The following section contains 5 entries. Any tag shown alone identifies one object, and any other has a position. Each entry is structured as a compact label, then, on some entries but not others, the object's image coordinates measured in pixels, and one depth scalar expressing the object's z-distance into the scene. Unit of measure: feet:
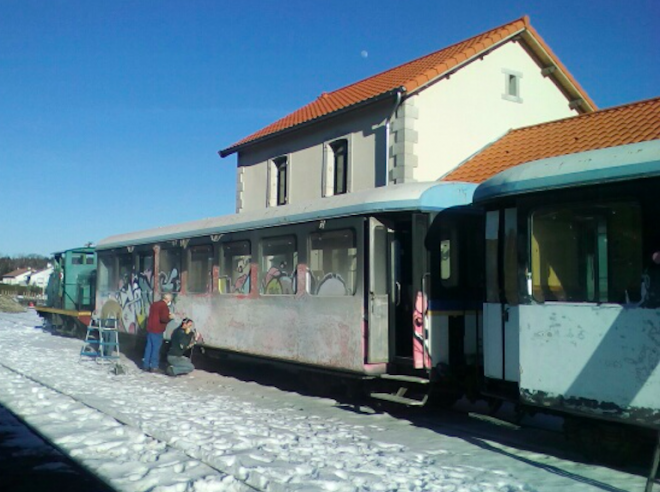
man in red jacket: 44.55
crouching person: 42.60
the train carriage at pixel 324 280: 29.71
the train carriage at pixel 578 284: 20.24
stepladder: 49.14
